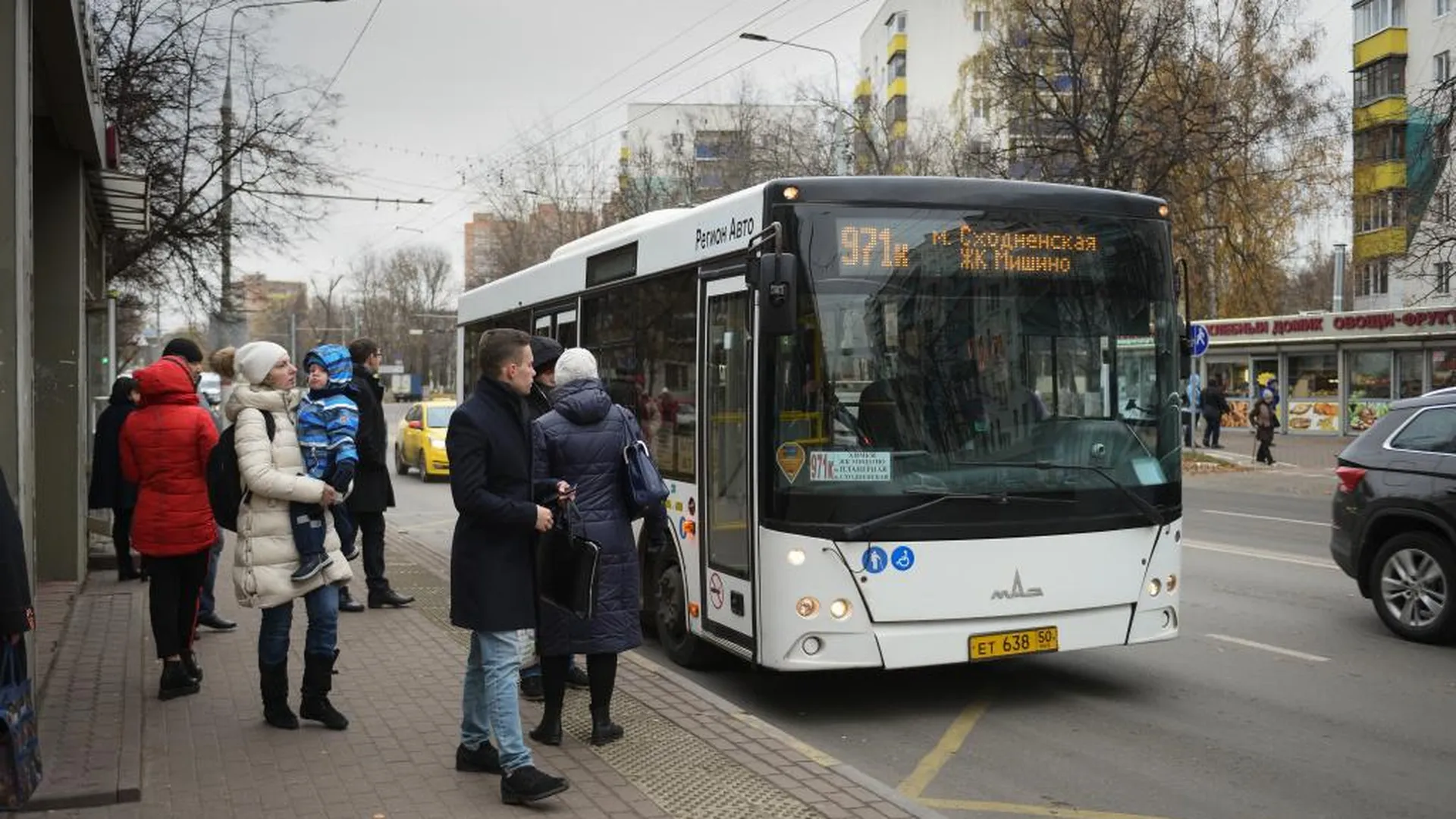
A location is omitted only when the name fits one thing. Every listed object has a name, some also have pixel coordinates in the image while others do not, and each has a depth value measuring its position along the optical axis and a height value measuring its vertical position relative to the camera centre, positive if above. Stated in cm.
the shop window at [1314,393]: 3716 -19
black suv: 880 -91
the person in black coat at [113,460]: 1047 -58
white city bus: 675 -20
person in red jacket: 687 -61
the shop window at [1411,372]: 3419 +39
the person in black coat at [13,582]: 366 -54
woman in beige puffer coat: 582 -49
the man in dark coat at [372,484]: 984 -74
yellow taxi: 2581 -101
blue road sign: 2438 +90
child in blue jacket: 593 -30
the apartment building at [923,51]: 7138 +1875
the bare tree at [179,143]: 1642 +342
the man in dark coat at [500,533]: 512 -59
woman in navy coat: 580 -45
